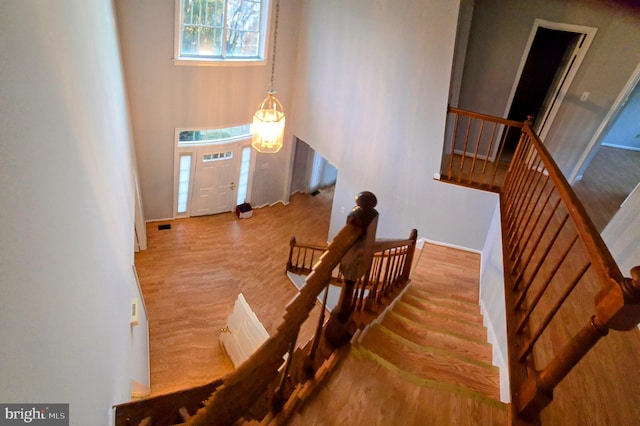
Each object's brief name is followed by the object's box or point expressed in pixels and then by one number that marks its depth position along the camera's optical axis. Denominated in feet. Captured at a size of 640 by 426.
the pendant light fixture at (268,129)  17.39
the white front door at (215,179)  23.66
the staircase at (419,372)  6.48
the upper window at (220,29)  19.48
